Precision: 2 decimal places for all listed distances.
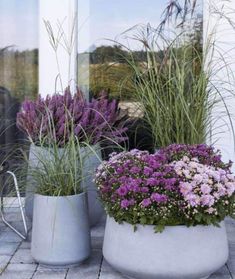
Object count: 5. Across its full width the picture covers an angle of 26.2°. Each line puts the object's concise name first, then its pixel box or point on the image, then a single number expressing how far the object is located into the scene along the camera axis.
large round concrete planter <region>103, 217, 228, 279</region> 2.34
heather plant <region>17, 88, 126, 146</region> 2.93
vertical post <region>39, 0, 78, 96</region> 3.71
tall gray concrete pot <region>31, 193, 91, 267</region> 2.58
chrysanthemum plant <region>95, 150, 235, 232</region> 2.33
